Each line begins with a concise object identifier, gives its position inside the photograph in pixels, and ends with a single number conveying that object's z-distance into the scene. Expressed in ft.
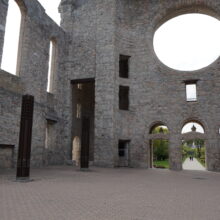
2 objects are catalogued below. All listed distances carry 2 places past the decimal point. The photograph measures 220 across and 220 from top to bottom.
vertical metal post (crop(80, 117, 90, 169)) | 44.46
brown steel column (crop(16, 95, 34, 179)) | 27.48
